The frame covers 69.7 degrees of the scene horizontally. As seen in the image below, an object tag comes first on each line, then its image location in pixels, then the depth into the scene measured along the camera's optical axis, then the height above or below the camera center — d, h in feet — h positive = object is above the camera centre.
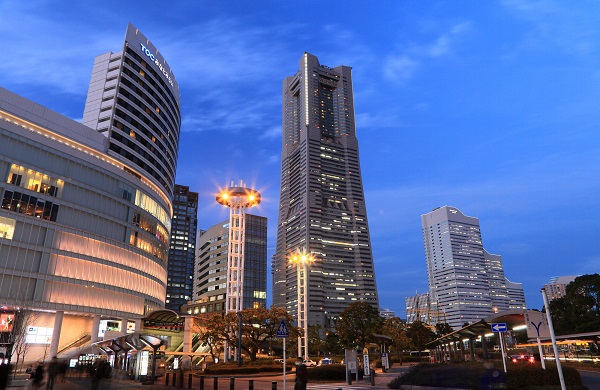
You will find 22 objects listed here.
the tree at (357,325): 227.61 +15.12
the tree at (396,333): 255.13 +12.34
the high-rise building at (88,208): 194.70 +72.97
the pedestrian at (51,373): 72.84 -2.46
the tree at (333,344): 350.23 +8.82
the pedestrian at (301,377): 56.18 -2.62
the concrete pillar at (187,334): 196.85 +9.79
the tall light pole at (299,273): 178.45 +34.45
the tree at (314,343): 359.46 +10.12
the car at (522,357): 177.12 -1.05
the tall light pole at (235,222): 198.80 +62.67
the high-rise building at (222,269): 548.72 +110.90
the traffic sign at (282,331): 61.98 +3.40
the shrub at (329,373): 111.65 -4.23
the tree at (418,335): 339.57 +14.92
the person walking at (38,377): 71.62 -3.05
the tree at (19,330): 166.09 +10.24
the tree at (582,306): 228.63 +24.82
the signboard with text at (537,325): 59.72 +3.90
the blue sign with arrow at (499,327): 75.41 +4.54
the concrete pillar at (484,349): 135.85 +1.67
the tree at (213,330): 179.93 +10.47
